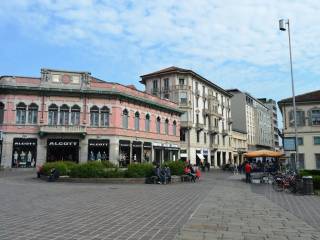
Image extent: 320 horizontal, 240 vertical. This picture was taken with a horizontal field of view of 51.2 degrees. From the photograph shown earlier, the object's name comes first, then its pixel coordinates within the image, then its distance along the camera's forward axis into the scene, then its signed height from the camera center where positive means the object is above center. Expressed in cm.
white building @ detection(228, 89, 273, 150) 9025 +1174
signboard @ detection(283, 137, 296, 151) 2214 +98
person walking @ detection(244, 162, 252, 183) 2520 -105
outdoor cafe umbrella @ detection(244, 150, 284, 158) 2914 +44
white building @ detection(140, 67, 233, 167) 5953 +967
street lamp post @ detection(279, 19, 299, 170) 2586 +1034
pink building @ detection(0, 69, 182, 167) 3828 +484
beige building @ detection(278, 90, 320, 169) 4297 +438
